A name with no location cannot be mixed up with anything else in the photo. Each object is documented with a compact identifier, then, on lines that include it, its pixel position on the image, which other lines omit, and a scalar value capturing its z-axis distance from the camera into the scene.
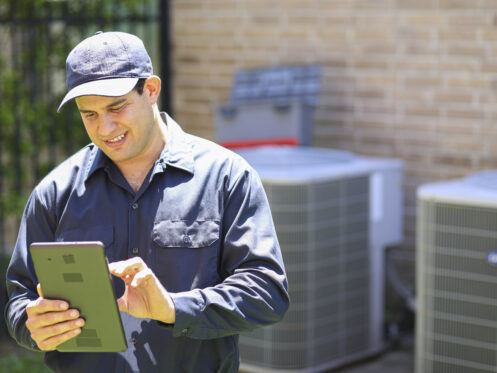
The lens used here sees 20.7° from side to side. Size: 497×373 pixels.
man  3.41
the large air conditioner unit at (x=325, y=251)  7.18
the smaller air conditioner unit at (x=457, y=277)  6.35
